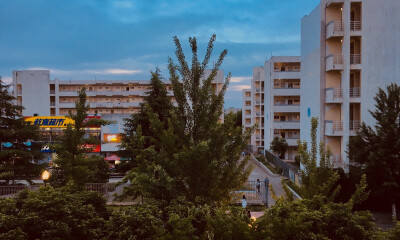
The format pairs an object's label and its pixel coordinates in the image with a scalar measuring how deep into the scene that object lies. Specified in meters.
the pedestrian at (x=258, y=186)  24.28
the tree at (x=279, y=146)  49.38
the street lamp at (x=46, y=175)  17.53
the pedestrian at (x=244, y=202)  21.67
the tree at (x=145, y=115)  26.08
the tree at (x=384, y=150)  17.98
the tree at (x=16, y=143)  25.42
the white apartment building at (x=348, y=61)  25.27
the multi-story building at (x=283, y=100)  54.28
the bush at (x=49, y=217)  8.43
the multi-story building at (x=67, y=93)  69.50
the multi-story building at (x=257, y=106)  70.72
